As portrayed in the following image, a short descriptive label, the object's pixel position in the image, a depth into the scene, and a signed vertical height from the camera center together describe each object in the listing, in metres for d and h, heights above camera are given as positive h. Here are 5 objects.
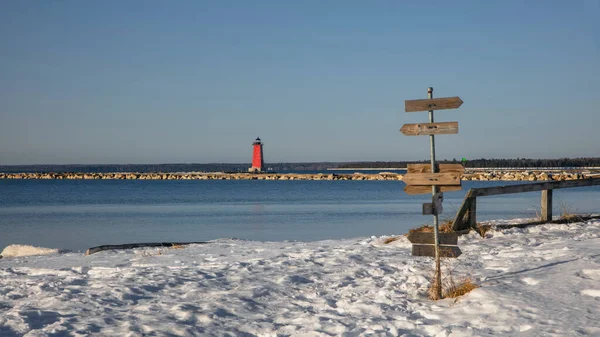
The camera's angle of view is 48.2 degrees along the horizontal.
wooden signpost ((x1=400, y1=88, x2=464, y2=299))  8.76 -0.22
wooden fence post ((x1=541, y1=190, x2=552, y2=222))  14.73 -1.11
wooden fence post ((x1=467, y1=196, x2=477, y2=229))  13.55 -1.18
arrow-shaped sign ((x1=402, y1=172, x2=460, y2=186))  8.71 -0.26
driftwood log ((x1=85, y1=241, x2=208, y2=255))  13.82 -1.76
